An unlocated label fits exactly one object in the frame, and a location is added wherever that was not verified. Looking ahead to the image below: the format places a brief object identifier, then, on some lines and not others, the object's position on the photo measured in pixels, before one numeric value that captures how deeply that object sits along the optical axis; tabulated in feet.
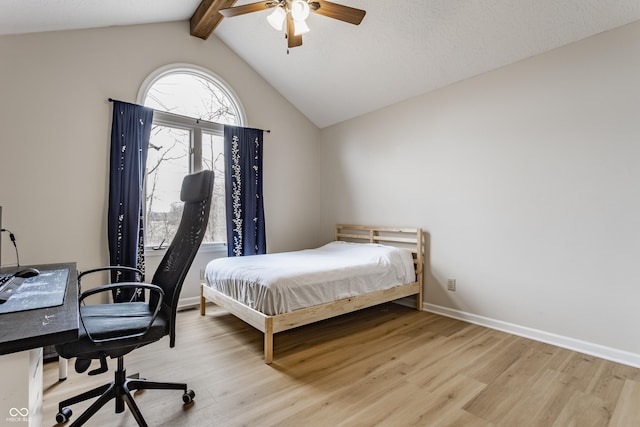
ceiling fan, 6.96
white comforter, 8.01
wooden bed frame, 7.77
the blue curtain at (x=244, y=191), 12.80
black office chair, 4.73
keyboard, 4.41
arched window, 11.75
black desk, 2.80
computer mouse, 5.99
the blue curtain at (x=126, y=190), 10.08
